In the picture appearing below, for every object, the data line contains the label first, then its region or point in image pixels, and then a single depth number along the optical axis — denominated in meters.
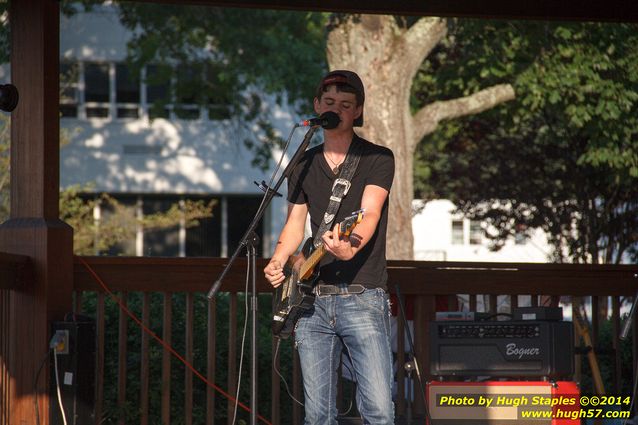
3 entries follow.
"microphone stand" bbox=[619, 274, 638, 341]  8.40
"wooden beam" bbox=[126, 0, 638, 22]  11.05
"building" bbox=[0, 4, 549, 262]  42.91
